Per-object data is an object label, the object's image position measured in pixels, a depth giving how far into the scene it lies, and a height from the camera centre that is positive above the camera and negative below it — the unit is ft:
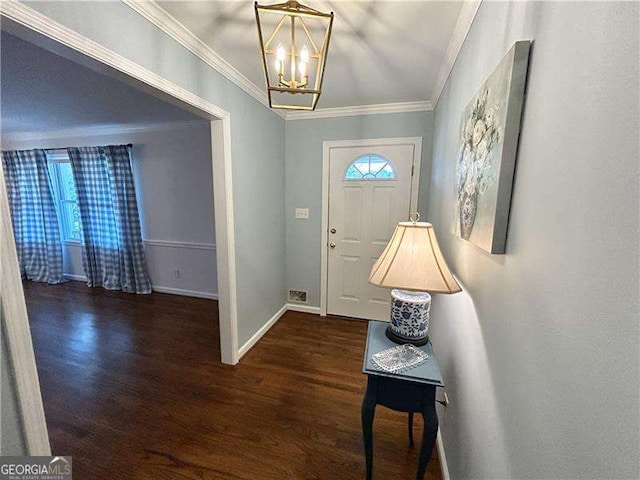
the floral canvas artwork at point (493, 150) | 2.44 +0.61
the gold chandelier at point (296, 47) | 3.04 +3.20
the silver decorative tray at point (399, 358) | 3.78 -2.32
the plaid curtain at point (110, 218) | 11.86 -0.82
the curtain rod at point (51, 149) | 12.83 +2.47
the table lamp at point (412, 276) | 3.68 -1.03
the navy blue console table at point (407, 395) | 3.67 -2.79
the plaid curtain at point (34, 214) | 13.05 -0.78
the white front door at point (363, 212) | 9.02 -0.30
